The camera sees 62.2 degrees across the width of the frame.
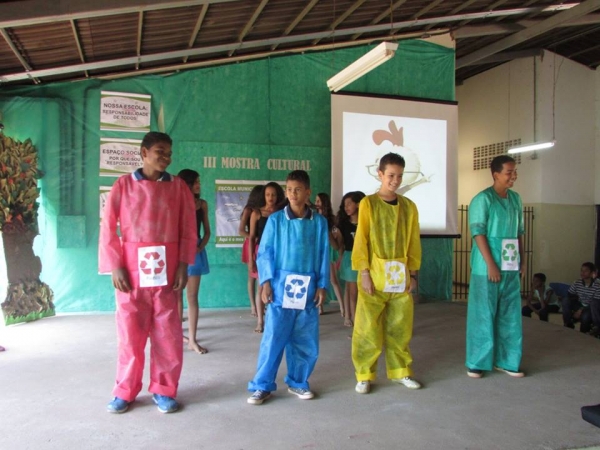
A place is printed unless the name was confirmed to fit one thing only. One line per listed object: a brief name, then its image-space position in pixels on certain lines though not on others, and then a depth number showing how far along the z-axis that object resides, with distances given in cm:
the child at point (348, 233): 462
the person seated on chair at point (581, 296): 583
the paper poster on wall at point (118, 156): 562
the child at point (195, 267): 383
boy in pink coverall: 262
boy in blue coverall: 280
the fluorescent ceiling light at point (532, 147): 870
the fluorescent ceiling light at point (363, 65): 461
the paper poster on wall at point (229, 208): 595
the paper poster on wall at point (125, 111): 562
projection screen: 613
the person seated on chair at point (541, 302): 651
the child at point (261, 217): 397
